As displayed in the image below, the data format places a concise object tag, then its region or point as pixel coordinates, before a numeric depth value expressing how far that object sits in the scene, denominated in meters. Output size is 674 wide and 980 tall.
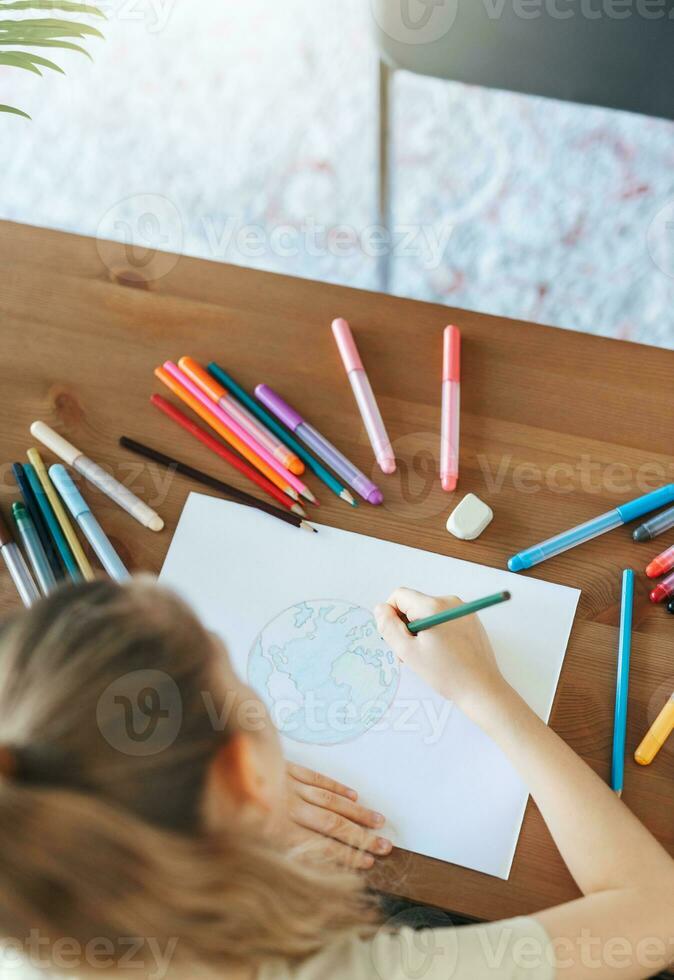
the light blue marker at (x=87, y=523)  0.84
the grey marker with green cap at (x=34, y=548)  0.84
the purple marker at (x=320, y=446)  0.85
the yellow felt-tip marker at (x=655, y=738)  0.77
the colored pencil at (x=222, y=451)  0.86
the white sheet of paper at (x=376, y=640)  0.76
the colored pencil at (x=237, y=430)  0.86
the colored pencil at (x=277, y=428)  0.86
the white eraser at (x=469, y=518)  0.83
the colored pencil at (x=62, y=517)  0.84
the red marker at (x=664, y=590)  0.81
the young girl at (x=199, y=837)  0.56
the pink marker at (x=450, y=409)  0.86
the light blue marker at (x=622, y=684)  0.77
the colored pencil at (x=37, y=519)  0.85
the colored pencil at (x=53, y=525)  0.84
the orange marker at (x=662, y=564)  0.82
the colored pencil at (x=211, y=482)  0.85
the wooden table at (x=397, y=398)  0.83
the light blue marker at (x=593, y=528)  0.83
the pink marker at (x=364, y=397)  0.87
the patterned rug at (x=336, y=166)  1.56
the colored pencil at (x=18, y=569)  0.84
